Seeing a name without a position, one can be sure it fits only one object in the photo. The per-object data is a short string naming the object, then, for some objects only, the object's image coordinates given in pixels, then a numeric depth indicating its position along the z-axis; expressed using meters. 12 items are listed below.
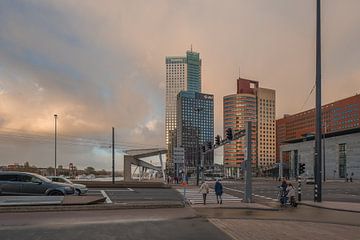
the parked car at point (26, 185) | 20.53
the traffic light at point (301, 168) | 29.33
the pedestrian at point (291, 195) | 22.12
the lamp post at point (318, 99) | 26.16
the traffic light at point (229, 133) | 31.61
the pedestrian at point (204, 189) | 22.63
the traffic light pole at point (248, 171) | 23.80
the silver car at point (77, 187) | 26.27
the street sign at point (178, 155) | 23.71
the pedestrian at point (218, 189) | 22.98
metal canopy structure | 71.75
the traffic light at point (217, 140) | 37.44
